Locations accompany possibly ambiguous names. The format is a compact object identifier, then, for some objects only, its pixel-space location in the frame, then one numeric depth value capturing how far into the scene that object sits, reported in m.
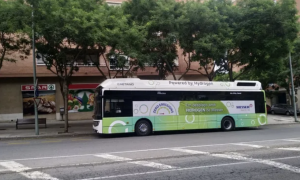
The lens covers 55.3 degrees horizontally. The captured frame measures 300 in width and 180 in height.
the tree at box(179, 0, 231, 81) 17.38
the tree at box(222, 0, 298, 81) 17.73
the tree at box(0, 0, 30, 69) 14.77
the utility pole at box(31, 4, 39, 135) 16.69
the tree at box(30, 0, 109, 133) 14.63
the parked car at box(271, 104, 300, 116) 34.31
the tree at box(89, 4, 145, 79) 15.47
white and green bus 15.42
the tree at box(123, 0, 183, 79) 17.67
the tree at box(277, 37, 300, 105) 28.52
